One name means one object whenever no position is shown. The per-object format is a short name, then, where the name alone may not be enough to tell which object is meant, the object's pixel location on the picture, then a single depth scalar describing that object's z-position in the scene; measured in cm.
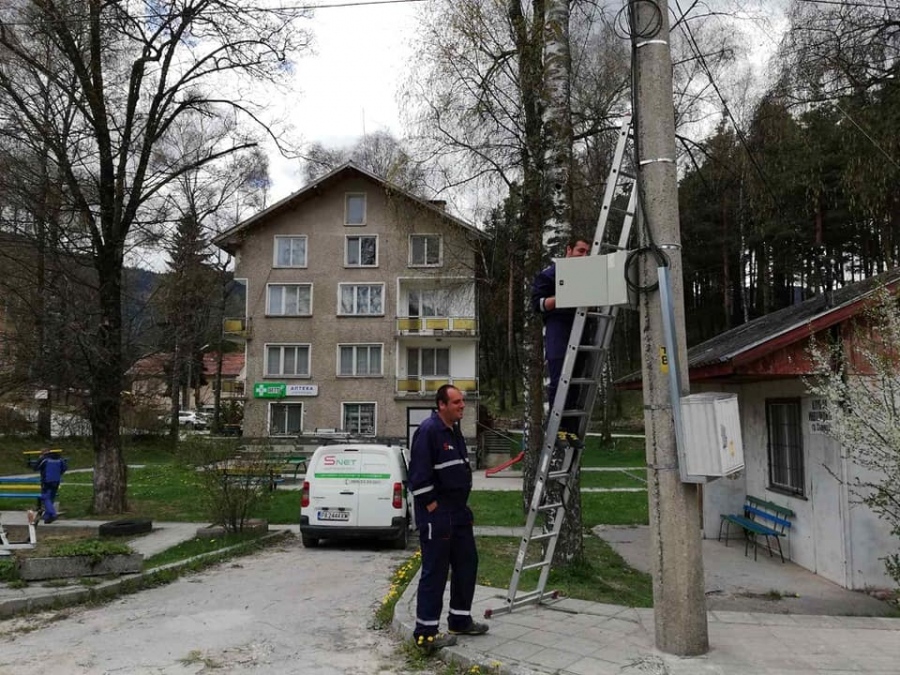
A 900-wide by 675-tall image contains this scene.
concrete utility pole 493
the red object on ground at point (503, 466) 2714
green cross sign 3412
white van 1142
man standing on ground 543
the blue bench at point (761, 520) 980
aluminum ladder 562
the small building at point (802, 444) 815
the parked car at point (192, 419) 4147
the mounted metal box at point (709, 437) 475
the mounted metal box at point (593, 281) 532
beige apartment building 3447
